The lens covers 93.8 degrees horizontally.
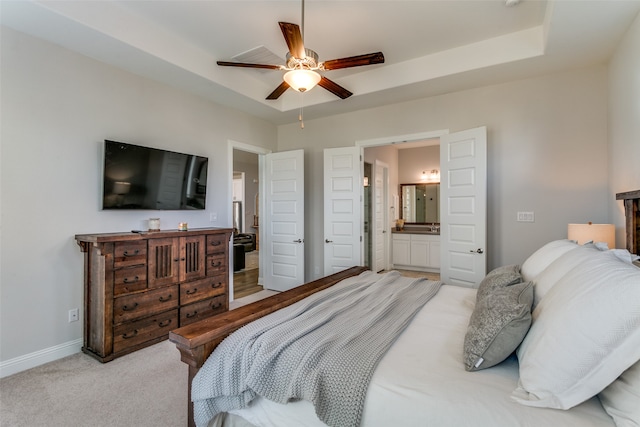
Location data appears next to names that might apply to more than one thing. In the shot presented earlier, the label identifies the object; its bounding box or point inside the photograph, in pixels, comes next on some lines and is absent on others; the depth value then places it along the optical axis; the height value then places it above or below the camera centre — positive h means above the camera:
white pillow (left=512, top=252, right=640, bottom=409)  0.91 -0.40
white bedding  0.96 -0.63
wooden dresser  2.61 -0.68
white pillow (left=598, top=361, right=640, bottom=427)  0.87 -0.56
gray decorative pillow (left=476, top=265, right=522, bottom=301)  1.71 -0.38
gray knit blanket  1.14 -0.61
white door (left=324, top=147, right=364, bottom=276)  4.34 +0.11
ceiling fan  2.26 +1.21
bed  0.94 -0.58
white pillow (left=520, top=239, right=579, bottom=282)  1.82 -0.26
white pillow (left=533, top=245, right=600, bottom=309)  1.41 -0.26
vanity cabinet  6.07 -0.72
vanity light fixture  6.82 +0.95
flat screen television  2.95 +0.41
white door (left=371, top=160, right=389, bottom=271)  6.07 -0.03
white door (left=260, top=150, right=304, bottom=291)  4.68 -0.07
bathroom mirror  6.86 +0.32
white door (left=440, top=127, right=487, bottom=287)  3.38 +0.12
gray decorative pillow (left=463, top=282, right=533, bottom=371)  1.19 -0.48
